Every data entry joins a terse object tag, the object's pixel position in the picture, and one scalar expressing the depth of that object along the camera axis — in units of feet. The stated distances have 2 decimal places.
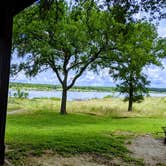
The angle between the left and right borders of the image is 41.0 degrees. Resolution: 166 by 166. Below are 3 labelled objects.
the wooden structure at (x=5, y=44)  11.65
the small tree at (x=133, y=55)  47.77
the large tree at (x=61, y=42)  46.02
